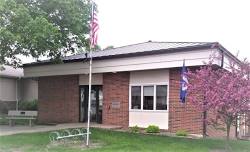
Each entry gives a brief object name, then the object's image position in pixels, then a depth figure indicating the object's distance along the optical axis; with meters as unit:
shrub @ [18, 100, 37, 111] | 21.31
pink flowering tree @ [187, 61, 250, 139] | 7.81
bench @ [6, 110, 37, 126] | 14.06
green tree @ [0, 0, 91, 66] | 10.76
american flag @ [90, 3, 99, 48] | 8.93
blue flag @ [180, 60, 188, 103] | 10.98
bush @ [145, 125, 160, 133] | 11.84
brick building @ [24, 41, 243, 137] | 11.64
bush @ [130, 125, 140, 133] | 12.00
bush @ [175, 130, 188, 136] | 11.27
